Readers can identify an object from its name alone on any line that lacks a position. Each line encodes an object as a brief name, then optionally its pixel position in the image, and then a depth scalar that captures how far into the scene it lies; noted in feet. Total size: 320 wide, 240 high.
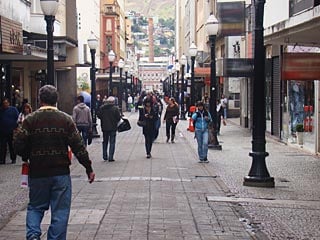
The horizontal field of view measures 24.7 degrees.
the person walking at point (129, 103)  223.92
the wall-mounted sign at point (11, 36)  57.82
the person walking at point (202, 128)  63.72
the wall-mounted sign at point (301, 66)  63.26
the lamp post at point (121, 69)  189.98
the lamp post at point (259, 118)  47.39
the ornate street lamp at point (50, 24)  52.95
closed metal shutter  93.09
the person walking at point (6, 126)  63.05
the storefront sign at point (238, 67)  103.45
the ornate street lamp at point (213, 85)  78.54
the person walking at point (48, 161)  23.77
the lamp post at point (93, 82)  99.71
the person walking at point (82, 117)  66.28
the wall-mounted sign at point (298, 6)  51.53
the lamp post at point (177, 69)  202.22
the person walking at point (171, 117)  89.76
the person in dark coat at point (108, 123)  65.16
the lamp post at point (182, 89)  160.48
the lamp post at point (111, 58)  141.79
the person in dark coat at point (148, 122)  67.67
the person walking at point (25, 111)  64.48
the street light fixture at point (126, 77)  222.34
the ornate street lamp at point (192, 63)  132.87
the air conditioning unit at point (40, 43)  90.94
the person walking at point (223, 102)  114.75
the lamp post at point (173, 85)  241.55
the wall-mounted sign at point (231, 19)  108.99
